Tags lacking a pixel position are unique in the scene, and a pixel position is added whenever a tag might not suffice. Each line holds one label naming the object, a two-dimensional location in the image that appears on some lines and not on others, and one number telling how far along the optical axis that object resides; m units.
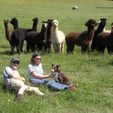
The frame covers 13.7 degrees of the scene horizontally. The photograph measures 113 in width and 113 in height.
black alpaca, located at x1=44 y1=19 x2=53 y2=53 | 18.28
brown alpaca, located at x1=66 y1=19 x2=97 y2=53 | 17.66
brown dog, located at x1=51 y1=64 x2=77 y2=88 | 10.89
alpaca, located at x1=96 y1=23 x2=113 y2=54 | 17.36
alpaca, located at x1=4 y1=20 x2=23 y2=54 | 18.25
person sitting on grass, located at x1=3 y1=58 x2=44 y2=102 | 10.19
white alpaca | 18.03
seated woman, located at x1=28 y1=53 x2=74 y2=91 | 11.08
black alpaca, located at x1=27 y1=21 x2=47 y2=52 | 18.25
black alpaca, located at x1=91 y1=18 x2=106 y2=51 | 18.18
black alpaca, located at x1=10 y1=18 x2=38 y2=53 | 18.30
